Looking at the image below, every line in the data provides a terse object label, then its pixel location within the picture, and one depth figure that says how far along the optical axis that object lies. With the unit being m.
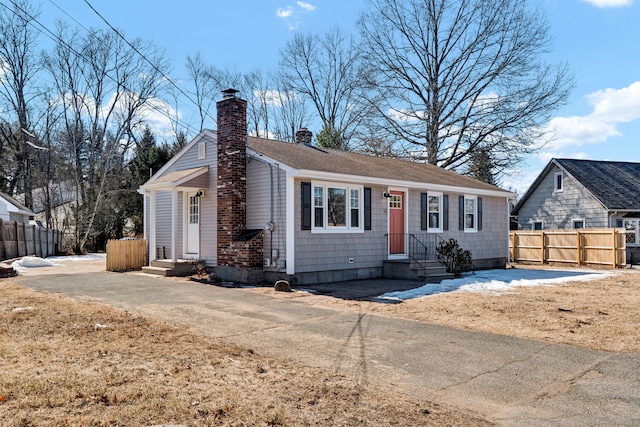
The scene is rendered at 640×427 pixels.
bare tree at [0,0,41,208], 30.17
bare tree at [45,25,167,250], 32.19
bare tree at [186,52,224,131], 38.88
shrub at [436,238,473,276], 15.63
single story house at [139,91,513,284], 13.09
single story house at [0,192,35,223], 27.41
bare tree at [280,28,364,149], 35.15
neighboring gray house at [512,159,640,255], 24.72
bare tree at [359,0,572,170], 27.92
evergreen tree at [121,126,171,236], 31.56
